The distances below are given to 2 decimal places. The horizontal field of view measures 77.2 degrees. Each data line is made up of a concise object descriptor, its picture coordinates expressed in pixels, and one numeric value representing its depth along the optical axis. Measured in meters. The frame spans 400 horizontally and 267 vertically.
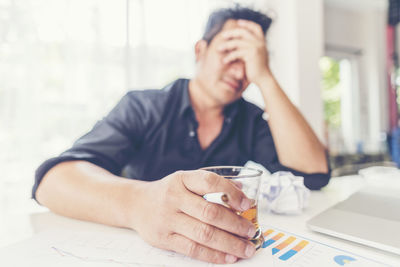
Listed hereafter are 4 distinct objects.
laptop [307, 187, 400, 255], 0.33
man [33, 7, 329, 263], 0.29
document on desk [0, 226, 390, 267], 0.29
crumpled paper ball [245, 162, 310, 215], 0.45
